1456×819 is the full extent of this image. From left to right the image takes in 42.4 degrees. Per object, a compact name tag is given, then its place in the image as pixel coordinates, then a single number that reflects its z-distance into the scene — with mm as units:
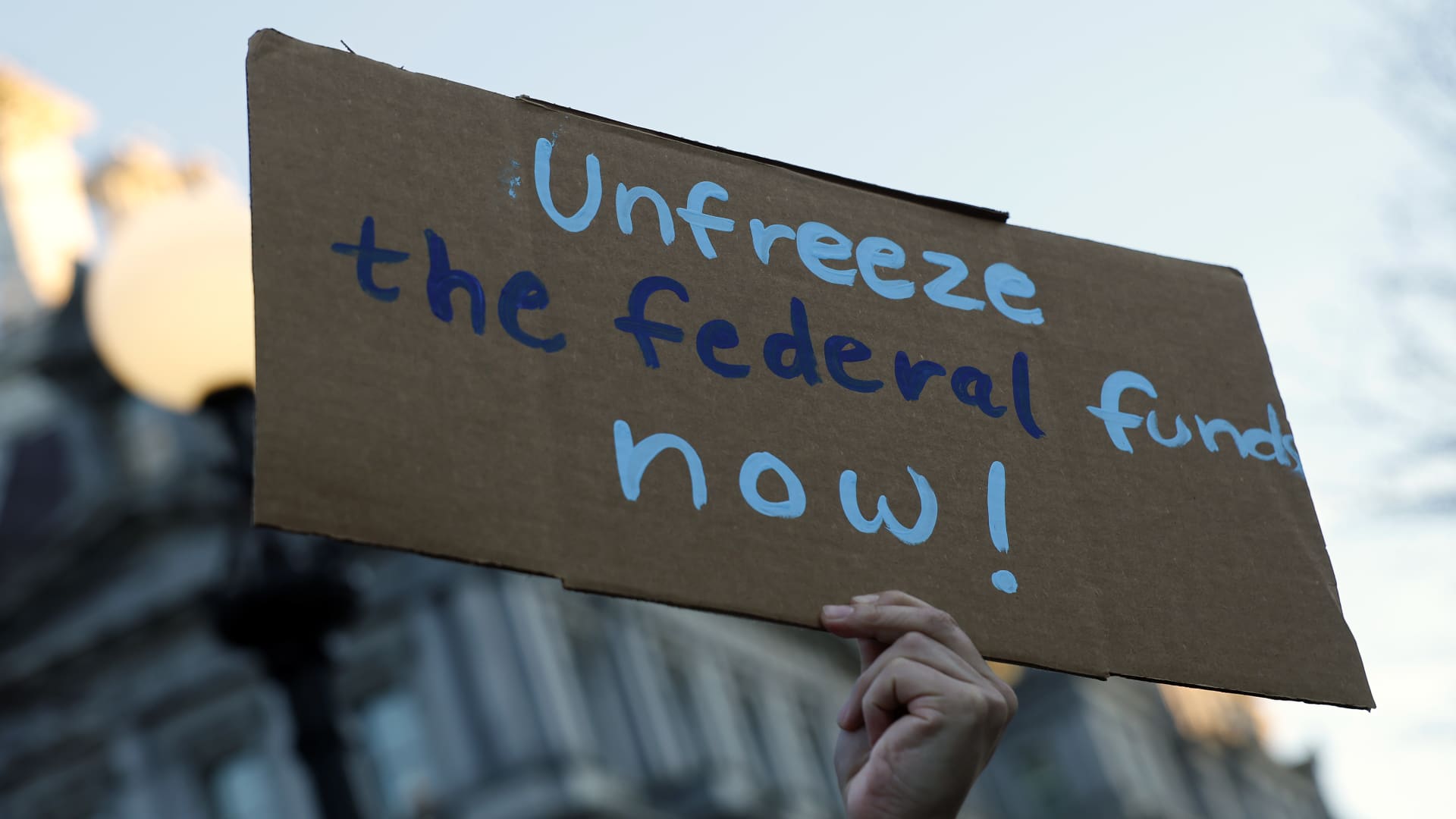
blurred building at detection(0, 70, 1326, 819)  22250
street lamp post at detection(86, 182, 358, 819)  5281
